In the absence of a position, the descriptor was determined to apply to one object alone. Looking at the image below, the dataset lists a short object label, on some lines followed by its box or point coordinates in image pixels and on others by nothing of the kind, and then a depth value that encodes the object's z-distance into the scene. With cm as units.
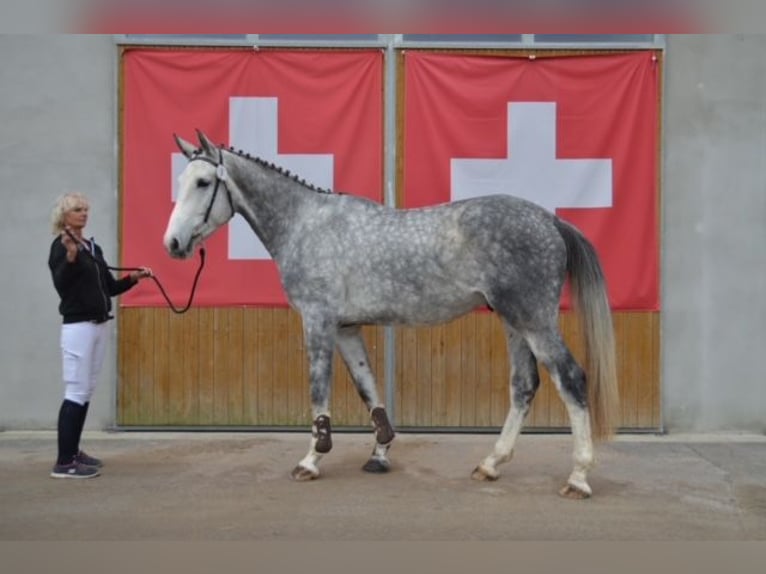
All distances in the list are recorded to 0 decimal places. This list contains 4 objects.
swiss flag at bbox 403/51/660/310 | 662
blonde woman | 511
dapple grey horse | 477
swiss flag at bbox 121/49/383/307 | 666
